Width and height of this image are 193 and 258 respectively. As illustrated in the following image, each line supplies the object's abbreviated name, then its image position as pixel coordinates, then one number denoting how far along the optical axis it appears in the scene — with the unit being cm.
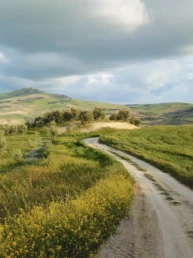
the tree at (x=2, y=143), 5372
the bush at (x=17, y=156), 4697
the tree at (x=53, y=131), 7538
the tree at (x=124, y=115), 12612
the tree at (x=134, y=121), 13571
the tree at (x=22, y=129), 11009
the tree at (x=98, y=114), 12600
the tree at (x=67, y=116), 12747
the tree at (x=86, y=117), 11738
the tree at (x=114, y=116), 12681
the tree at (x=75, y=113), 12750
